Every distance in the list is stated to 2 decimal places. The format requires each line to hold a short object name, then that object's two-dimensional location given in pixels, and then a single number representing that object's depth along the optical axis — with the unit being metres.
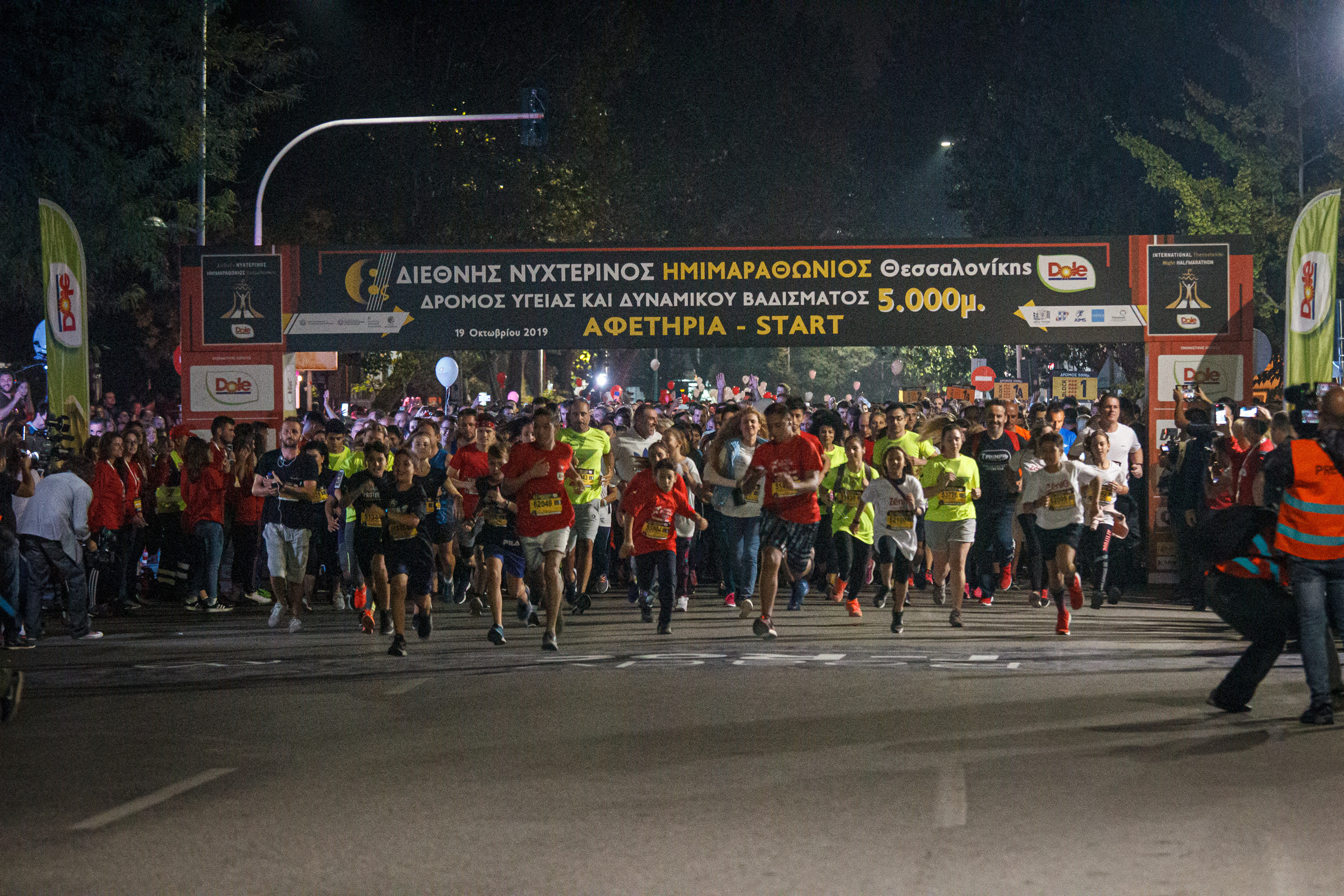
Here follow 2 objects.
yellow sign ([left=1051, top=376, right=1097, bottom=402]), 42.62
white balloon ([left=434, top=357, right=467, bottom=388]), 41.69
